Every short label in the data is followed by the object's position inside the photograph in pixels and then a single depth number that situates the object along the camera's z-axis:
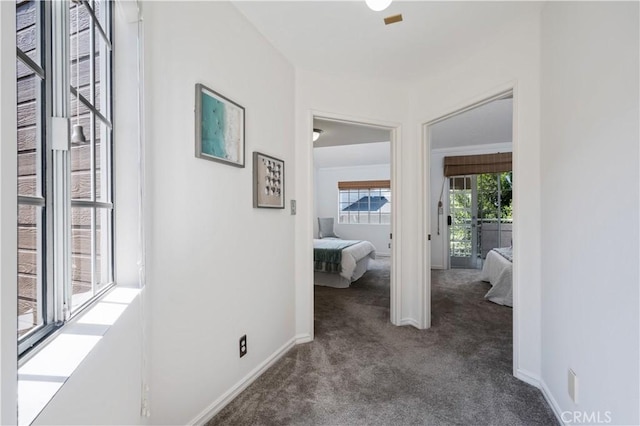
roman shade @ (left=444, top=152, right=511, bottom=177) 5.15
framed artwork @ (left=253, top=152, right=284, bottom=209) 1.96
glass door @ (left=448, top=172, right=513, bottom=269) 5.48
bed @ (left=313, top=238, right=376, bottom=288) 4.29
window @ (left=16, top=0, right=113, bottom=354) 0.74
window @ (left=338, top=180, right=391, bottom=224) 7.75
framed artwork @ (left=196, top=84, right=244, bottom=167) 1.52
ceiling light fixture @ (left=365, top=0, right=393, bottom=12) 1.51
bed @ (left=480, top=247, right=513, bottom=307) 3.48
